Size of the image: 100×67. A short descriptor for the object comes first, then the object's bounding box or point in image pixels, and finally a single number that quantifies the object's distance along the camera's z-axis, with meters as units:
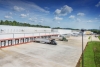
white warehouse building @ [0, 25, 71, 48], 17.66
